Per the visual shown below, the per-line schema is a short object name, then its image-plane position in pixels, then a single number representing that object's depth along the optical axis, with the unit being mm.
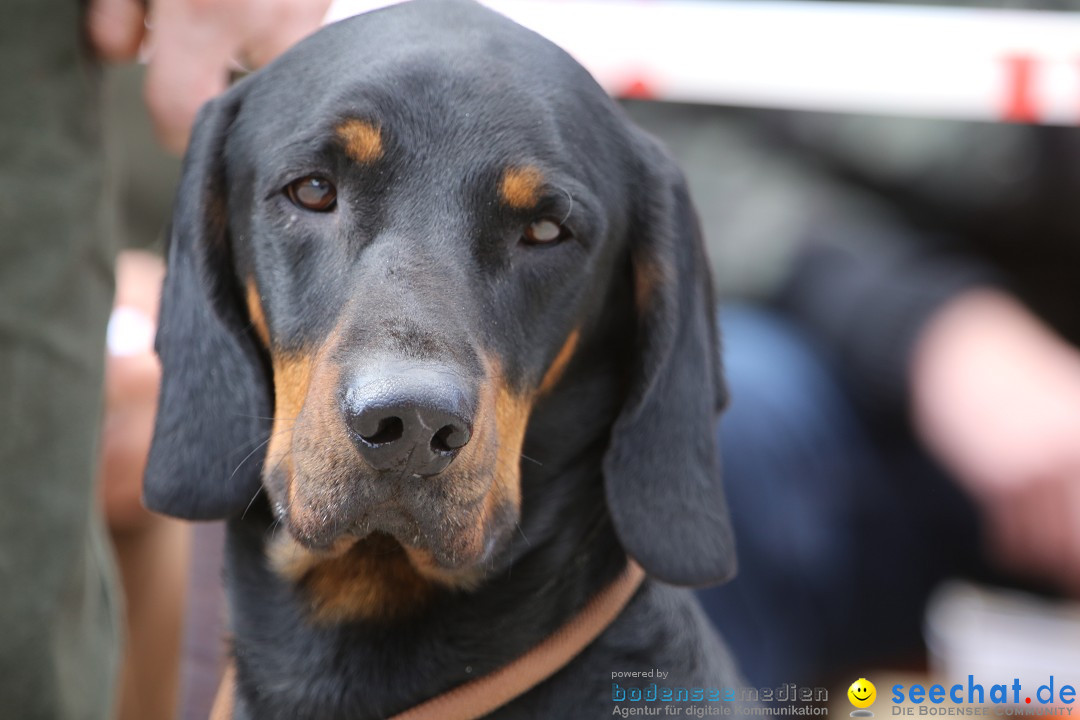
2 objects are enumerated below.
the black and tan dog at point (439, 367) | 3887
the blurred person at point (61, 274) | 4234
